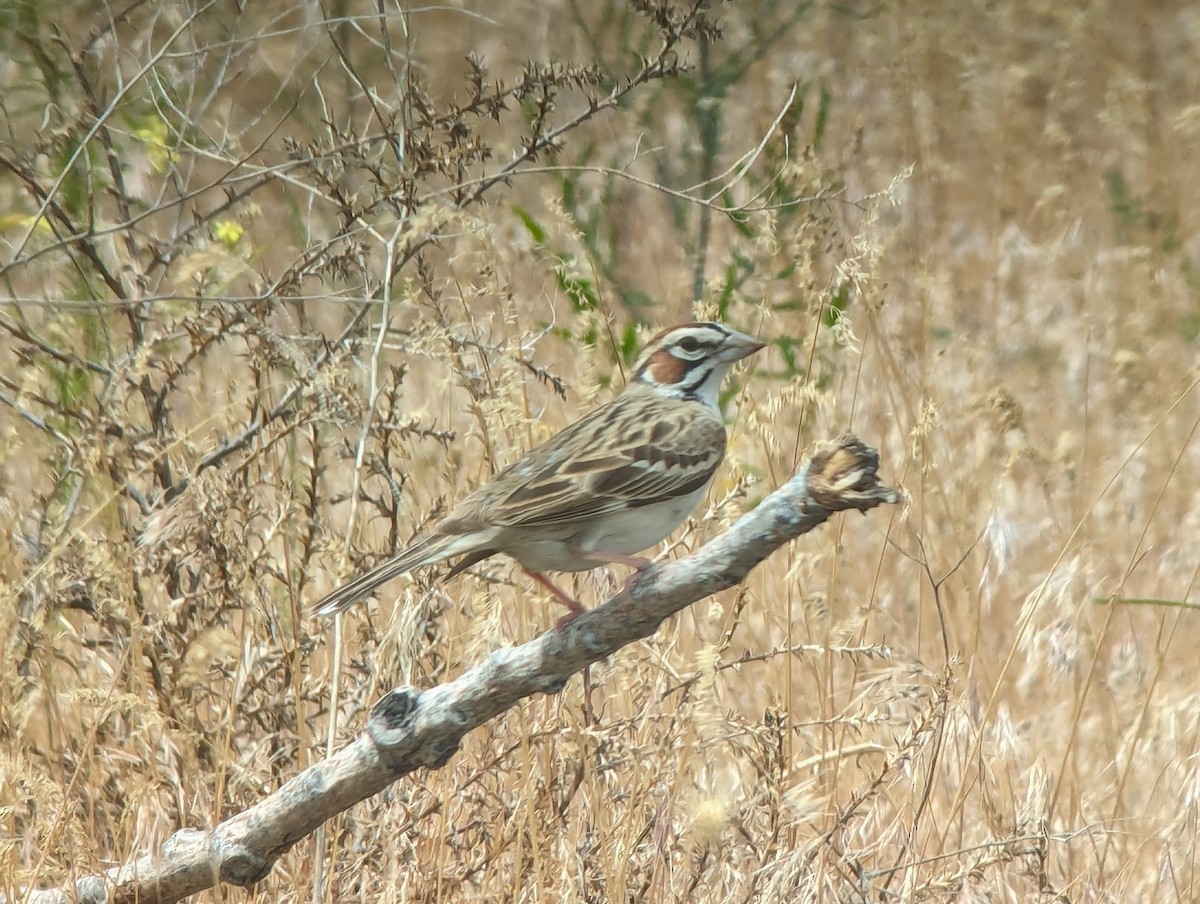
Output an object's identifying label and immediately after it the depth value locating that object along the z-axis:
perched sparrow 6.61
